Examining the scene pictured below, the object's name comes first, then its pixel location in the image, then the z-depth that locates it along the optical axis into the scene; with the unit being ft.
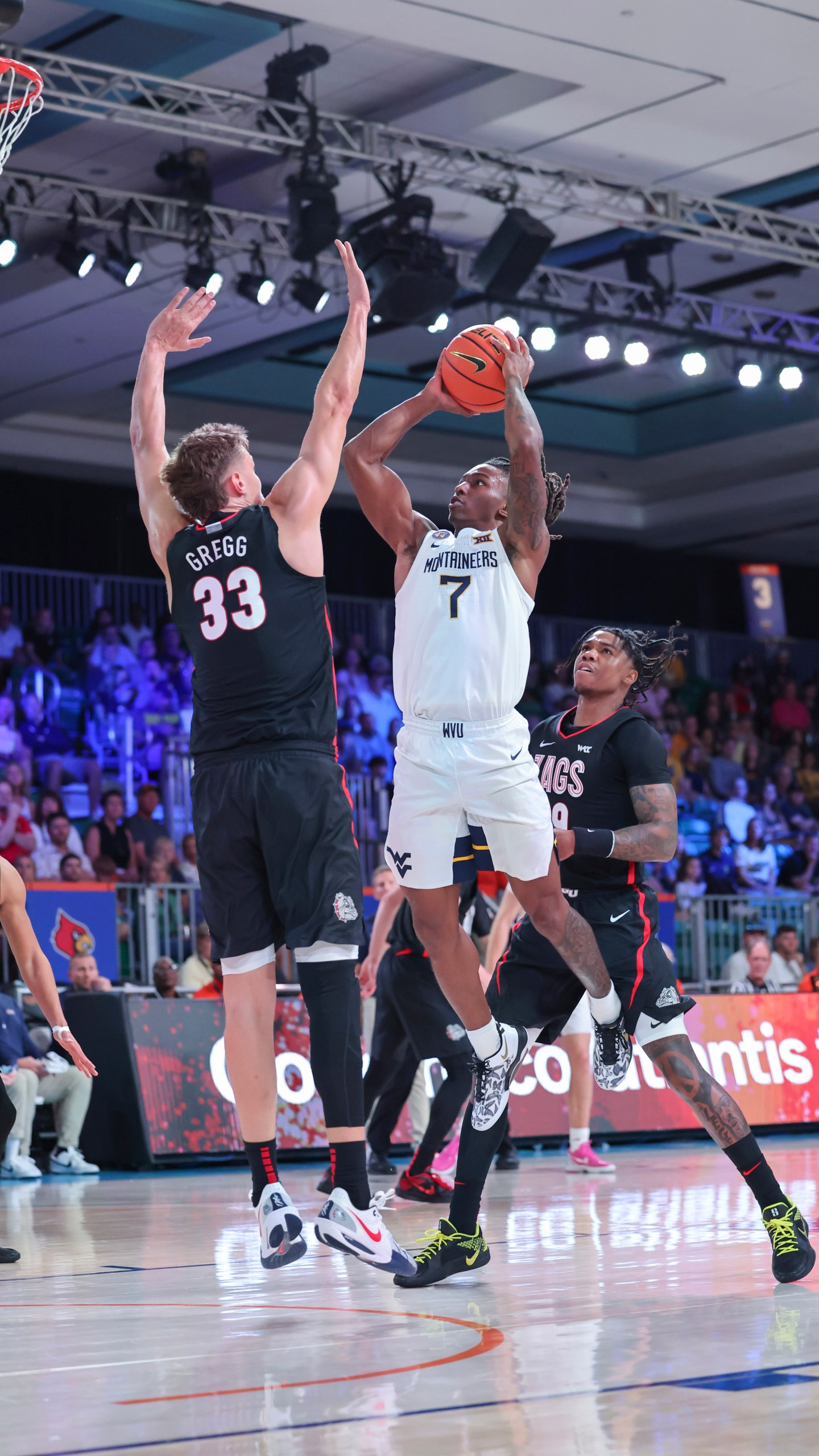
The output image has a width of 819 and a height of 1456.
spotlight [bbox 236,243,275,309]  49.57
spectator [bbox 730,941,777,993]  50.61
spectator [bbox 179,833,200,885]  52.42
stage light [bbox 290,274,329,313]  48.88
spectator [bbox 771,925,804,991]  55.62
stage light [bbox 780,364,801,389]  59.16
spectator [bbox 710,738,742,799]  75.56
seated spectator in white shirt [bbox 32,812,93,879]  52.49
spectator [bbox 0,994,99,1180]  36.40
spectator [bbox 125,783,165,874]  54.65
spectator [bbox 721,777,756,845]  73.20
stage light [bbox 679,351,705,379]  56.34
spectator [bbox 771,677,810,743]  84.02
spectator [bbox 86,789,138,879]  54.39
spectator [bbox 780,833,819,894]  70.44
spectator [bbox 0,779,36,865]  50.85
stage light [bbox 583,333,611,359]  54.44
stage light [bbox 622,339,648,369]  56.29
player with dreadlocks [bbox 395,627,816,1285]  17.28
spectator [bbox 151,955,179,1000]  40.83
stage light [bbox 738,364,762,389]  58.59
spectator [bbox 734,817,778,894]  68.80
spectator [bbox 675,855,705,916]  64.28
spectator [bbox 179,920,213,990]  43.78
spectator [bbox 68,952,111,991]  39.86
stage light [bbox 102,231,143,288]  47.50
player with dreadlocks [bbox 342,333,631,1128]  17.11
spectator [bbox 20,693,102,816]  60.49
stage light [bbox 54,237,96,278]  47.39
